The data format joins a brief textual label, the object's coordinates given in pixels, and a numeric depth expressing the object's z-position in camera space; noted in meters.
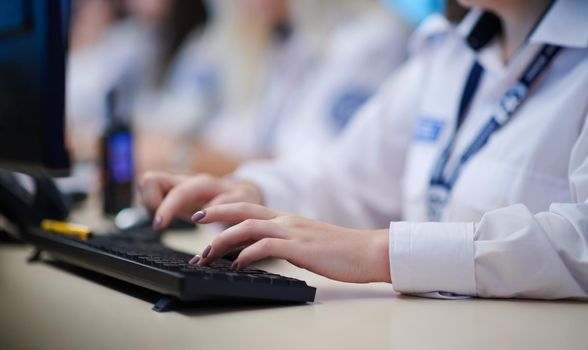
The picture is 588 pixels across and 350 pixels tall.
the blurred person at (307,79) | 2.88
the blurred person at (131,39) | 4.61
